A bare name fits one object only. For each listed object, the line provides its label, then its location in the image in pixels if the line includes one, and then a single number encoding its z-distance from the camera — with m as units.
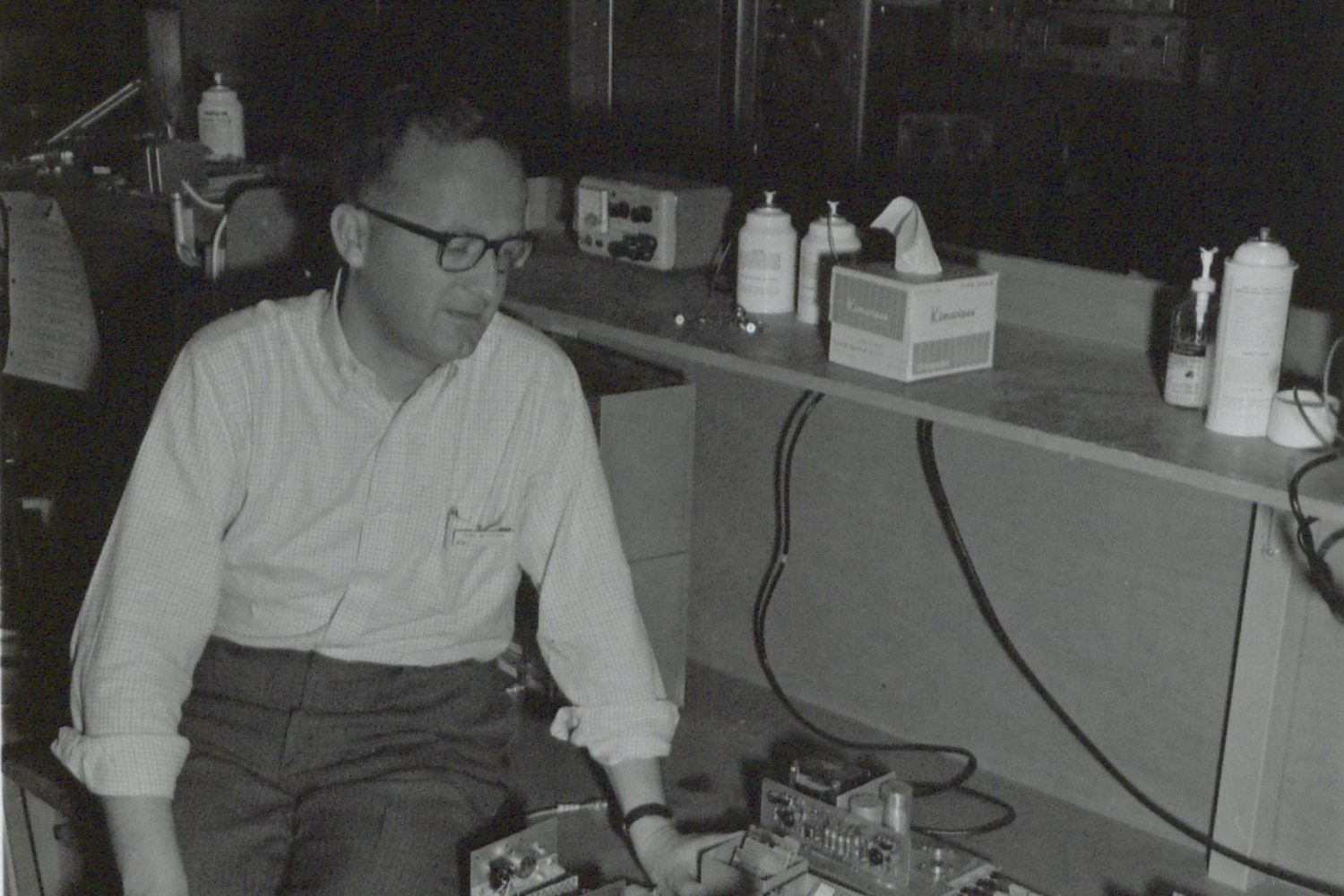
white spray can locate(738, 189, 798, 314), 3.55
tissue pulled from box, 3.33
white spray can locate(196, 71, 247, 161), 4.35
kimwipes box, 3.29
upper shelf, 3.09
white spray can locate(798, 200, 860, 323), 3.53
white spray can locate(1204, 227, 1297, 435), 3.13
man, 3.14
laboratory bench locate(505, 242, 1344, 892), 3.27
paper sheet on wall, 3.99
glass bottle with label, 3.22
